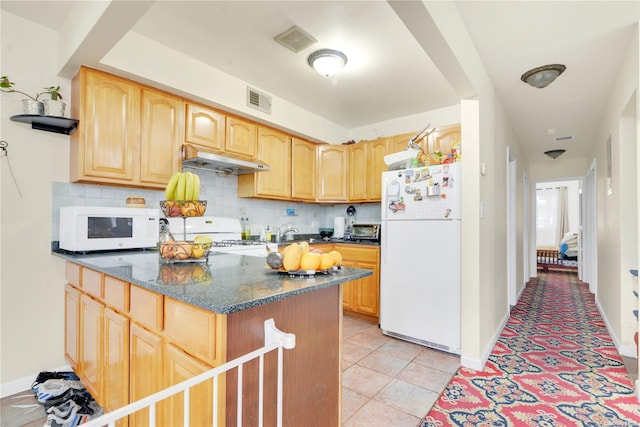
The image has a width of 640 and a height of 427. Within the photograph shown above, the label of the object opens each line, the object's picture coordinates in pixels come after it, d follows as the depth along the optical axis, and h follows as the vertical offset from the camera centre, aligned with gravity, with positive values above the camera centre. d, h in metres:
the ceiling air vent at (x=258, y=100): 3.00 +1.15
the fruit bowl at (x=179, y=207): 1.49 +0.05
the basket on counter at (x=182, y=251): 1.55 -0.17
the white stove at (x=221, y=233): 2.72 -0.15
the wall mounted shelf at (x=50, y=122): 1.98 +0.62
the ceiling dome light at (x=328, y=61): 2.40 +1.22
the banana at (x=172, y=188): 1.52 +0.14
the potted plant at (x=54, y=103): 2.05 +0.75
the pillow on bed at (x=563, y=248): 6.80 -0.66
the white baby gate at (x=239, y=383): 0.63 -0.40
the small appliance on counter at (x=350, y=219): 4.23 -0.03
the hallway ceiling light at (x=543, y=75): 2.48 +1.17
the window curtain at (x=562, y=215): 7.84 +0.07
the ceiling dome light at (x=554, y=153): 5.11 +1.07
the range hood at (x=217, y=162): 2.53 +0.48
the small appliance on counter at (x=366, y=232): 3.55 -0.18
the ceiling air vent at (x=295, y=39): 2.17 +1.29
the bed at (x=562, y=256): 6.73 -0.86
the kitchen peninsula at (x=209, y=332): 0.95 -0.43
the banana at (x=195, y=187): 1.54 +0.15
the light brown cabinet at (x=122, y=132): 2.12 +0.62
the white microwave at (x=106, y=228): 1.99 -0.08
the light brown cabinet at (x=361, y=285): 3.30 -0.74
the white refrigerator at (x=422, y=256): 2.53 -0.34
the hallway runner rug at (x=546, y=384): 1.72 -1.11
